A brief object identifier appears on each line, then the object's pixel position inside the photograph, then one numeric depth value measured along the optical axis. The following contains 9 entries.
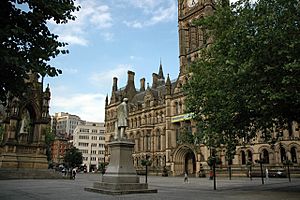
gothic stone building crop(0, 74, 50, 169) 31.53
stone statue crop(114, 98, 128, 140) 17.28
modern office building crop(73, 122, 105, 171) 118.06
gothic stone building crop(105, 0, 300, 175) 45.16
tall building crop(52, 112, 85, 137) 189.75
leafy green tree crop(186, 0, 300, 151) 14.06
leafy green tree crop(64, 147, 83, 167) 78.50
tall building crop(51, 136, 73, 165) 126.31
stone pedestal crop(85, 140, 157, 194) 15.17
